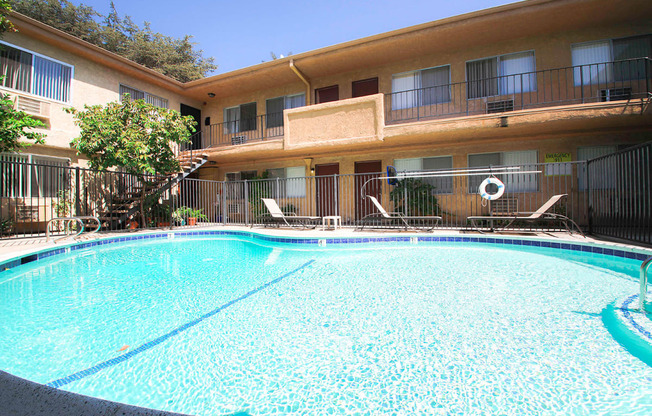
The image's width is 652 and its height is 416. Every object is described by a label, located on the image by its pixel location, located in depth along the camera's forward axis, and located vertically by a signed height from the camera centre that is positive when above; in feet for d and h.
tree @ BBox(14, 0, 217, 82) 69.56 +48.45
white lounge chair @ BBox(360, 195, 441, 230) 29.39 -1.38
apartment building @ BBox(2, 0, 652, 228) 28.20 +14.17
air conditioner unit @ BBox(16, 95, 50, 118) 29.90 +11.73
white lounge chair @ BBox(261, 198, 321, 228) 33.21 -0.64
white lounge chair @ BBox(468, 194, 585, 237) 23.59 -0.75
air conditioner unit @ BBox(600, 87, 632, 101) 28.39 +11.19
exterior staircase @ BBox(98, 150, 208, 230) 34.06 +3.09
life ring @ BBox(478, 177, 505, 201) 24.76 +1.68
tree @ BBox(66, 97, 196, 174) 30.04 +8.52
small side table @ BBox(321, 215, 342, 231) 30.48 -1.58
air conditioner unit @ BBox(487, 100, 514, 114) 32.06 +11.34
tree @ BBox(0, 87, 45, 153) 22.86 +7.47
